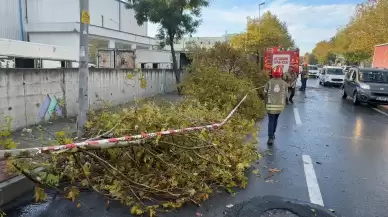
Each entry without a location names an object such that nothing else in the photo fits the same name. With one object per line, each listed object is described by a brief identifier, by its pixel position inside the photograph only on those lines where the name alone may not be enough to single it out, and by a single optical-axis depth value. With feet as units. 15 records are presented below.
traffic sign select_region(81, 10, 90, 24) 20.93
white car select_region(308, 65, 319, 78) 154.73
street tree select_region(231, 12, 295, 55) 127.75
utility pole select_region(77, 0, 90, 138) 21.27
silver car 46.19
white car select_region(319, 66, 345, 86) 92.89
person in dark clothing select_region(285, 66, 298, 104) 48.38
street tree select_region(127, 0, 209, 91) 54.70
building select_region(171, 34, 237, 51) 215.00
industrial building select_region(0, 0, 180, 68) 74.08
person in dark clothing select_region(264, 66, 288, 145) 23.72
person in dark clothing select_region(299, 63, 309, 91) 71.26
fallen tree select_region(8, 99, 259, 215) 13.80
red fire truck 72.79
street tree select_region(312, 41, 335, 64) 293.23
